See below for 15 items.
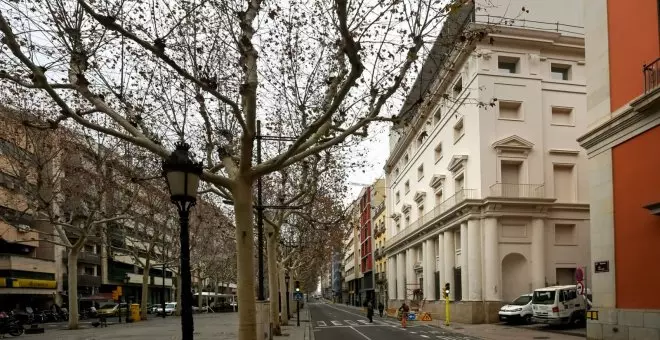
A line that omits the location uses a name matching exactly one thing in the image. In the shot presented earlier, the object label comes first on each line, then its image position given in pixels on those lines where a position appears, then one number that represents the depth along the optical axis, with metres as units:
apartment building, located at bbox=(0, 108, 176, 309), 26.67
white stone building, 33.44
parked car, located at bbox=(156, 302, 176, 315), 58.66
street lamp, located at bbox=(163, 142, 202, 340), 7.98
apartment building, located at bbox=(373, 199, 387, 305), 72.89
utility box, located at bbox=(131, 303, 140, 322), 41.41
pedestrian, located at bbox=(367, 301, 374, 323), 37.53
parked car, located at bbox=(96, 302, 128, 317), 50.41
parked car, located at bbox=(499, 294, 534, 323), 28.83
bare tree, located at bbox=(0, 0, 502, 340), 10.25
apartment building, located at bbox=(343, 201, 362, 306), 106.12
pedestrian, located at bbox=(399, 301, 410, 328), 32.72
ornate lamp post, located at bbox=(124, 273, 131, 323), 40.22
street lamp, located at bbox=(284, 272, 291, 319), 41.48
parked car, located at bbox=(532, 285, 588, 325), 25.94
